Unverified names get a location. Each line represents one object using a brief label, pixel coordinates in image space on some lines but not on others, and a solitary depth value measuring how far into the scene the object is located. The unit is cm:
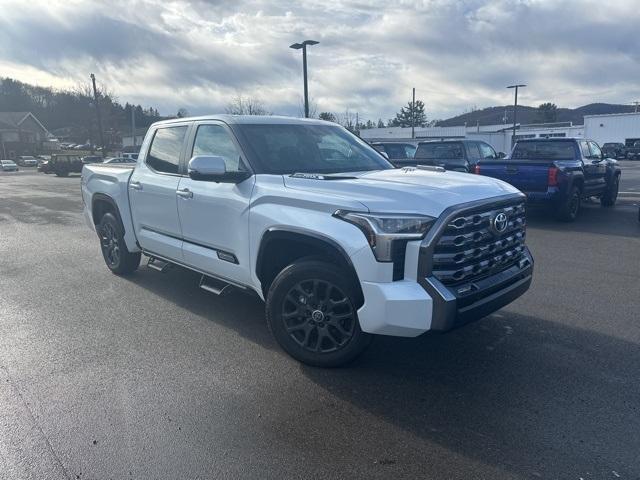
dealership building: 5585
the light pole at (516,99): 4584
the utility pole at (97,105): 4980
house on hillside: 7569
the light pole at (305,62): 2077
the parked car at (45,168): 4108
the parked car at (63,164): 3912
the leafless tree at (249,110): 3347
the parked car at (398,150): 1697
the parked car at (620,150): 4779
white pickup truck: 325
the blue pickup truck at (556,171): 1016
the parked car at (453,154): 1282
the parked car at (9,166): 5178
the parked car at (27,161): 6271
